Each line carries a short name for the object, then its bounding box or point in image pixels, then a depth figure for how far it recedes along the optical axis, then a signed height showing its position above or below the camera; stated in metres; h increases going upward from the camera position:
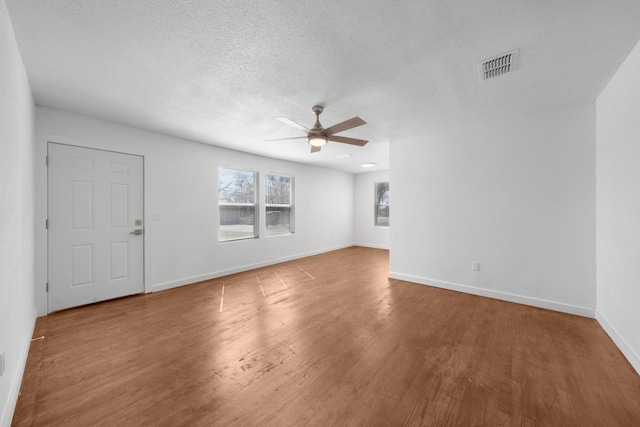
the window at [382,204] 7.79 +0.29
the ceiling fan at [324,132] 2.52 +0.92
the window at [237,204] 4.82 +0.18
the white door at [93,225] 3.03 -0.18
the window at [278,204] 5.70 +0.20
